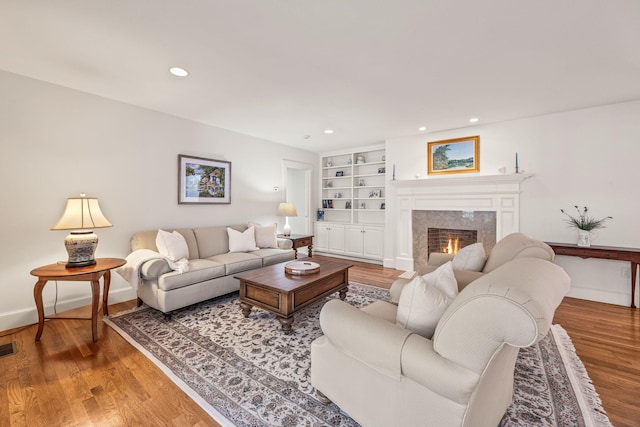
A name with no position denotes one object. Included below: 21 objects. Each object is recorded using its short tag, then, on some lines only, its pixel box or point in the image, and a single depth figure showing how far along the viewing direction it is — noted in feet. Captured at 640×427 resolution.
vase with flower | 11.17
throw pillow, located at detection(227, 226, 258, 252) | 13.11
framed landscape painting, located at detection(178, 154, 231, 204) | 12.85
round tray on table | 9.47
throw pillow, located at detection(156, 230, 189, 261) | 10.67
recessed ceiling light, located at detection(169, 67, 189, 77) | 8.11
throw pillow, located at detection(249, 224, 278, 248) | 14.21
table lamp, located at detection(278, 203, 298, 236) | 16.65
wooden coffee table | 8.13
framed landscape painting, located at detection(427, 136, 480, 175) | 14.12
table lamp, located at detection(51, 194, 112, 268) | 8.16
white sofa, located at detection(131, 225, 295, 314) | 9.05
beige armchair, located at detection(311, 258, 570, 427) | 3.00
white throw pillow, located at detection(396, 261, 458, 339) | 4.38
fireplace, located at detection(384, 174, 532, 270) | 13.10
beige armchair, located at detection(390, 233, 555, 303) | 6.40
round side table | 7.43
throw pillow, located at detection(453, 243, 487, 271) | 8.03
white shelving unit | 18.51
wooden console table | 10.12
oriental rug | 5.11
